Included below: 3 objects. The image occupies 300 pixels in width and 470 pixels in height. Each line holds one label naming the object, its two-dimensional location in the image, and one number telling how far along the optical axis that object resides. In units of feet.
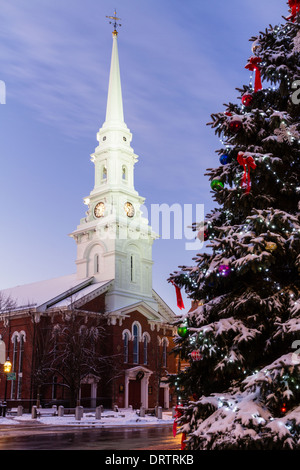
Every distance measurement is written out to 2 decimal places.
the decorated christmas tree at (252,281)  26.78
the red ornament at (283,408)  27.76
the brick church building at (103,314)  146.51
